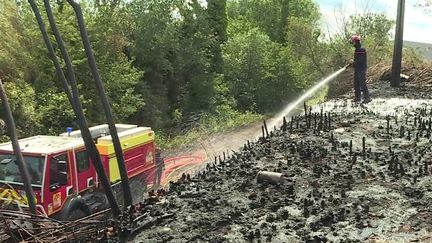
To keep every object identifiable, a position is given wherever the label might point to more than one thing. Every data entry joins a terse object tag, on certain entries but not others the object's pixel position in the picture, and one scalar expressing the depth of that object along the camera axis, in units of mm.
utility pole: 16047
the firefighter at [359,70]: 12727
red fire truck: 9555
